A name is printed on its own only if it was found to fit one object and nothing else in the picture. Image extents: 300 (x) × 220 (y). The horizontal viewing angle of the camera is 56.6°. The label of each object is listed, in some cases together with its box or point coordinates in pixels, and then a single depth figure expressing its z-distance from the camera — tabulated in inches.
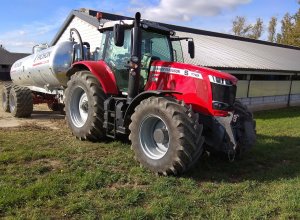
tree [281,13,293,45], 1285.9
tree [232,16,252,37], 1649.4
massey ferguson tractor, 170.9
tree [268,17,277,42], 1621.6
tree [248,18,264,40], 1652.2
